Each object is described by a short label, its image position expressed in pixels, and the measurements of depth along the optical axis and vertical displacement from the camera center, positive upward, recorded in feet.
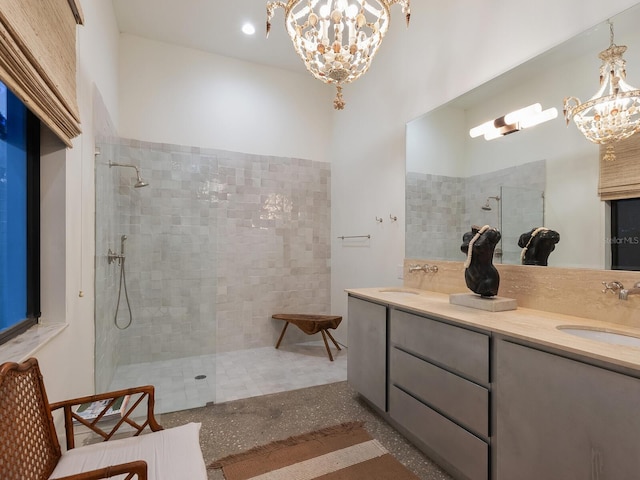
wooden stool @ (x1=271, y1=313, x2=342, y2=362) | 11.27 -2.87
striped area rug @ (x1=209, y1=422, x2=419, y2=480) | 5.76 -4.05
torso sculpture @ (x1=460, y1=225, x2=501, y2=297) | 6.21 -0.43
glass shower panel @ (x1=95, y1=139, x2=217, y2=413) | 9.08 -0.87
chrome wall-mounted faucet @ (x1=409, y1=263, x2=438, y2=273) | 8.55 -0.73
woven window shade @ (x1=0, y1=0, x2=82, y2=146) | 3.14 +2.04
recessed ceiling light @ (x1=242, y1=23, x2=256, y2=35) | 10.61 +6.86
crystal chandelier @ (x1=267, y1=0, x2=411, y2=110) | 5.85 +3.72
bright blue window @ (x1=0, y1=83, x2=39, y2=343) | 4.45 +0.32
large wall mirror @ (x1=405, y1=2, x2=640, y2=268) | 5.36 +1.53
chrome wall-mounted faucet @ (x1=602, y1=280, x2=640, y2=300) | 4.68 -0.71
